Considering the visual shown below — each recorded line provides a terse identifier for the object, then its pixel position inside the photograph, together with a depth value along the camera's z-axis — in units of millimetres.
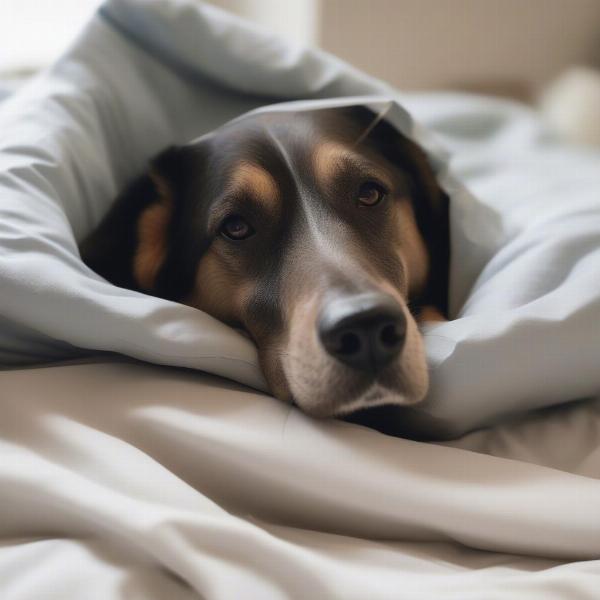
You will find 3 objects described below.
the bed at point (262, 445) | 407
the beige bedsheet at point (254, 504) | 402
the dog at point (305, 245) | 497
